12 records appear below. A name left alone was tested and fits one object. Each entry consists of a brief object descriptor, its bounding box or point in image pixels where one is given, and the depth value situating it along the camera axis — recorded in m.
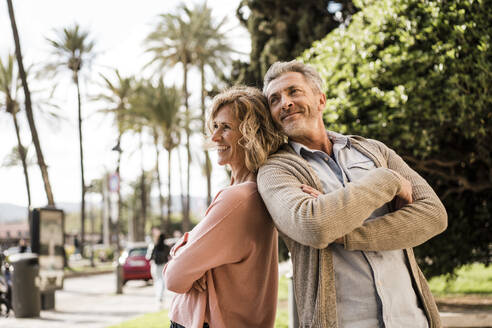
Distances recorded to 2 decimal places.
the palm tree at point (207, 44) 31.55
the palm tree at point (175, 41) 31.94
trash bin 11.48
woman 2.30
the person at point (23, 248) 19.95
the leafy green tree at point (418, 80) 6.73
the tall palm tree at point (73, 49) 31.80
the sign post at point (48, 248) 12.76
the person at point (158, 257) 13.45
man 2.08
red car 20.59
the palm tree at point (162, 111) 33.75
